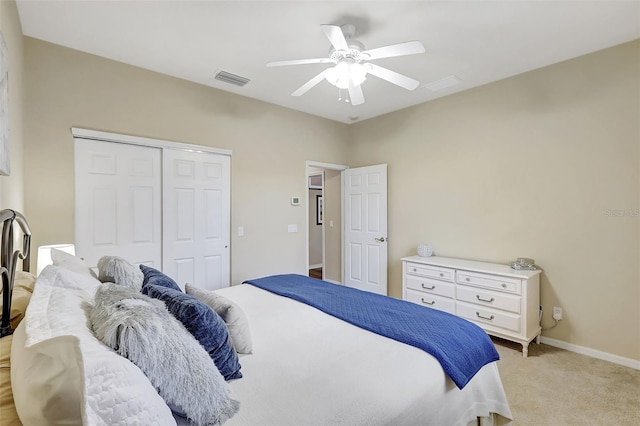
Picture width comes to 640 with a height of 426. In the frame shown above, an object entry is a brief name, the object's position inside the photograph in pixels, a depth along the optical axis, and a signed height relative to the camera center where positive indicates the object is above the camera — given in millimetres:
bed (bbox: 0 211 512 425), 673 -650
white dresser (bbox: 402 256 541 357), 2951 -853
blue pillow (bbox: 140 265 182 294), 1676 -370
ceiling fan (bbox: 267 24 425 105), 2078 +1090
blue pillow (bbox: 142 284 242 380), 1209 -461
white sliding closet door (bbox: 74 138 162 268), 2893 +107
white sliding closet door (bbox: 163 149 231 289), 3383 -62
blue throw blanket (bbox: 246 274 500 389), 1508 -630
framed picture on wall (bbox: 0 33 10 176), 1512 +521
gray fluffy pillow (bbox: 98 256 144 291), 1711 -342
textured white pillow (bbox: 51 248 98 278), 1793 -295
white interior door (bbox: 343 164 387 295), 4590 -247
